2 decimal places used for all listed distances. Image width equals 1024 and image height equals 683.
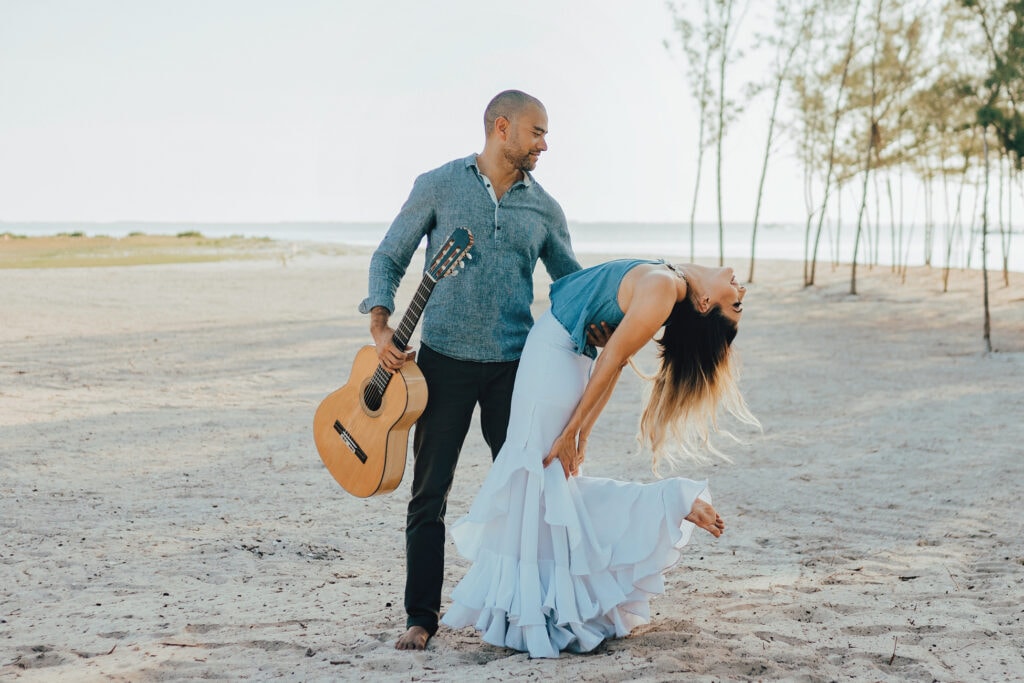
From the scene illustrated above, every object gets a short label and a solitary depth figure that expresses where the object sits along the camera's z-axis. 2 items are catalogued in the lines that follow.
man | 3.81
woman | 3.60
